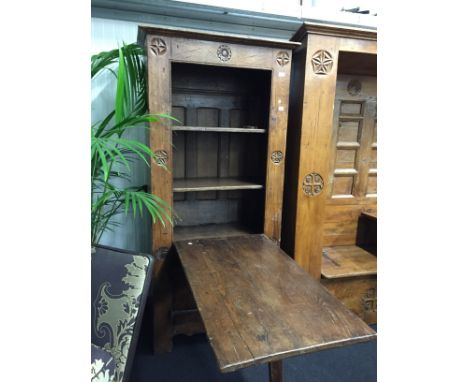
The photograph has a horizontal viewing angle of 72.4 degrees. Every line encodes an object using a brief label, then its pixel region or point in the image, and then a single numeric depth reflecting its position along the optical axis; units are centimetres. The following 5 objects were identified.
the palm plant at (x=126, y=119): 133
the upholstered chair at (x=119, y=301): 124
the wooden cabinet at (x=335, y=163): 180
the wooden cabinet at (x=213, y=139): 161
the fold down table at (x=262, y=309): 94
